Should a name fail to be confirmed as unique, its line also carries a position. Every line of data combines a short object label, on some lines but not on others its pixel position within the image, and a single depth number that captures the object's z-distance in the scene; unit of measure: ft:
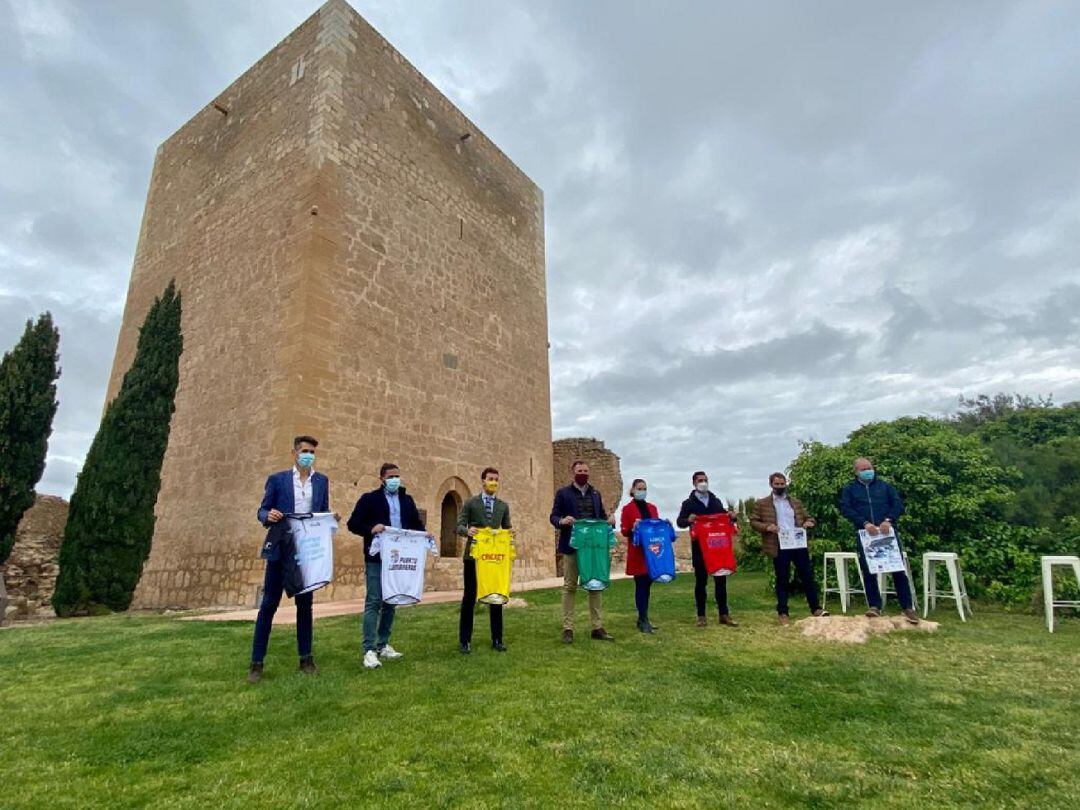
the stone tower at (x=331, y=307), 33.12
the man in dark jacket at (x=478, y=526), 16.55
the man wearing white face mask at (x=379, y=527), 15.51
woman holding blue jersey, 19.30
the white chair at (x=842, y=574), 24.01
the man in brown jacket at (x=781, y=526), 21.15
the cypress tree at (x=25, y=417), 34.30
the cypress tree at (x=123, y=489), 33.32
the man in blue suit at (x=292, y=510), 14.06
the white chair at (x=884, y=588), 23.70
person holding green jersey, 17.92
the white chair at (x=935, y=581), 21.02
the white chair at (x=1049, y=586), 18.74
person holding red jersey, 20.44
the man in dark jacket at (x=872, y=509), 20.38
